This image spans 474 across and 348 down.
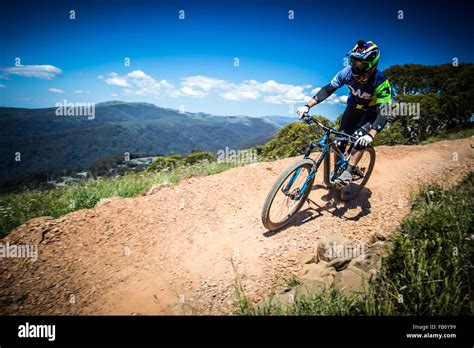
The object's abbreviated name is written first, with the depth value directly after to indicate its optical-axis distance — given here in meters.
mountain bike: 4.52
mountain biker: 4.36
